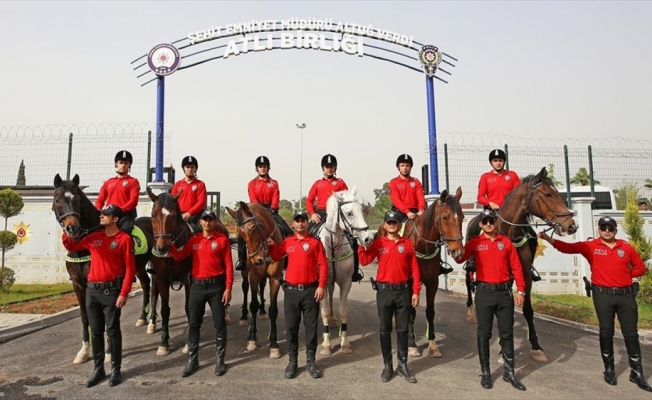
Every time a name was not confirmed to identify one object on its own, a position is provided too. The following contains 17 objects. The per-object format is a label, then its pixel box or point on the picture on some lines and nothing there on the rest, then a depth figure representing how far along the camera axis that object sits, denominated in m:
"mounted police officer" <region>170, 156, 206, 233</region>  7.38
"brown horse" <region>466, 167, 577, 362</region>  5.82
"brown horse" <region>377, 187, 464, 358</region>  5.41
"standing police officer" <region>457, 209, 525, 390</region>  5.01
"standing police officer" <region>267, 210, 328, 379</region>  5.30
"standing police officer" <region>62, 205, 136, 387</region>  4.99
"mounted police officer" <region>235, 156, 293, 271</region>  8.23
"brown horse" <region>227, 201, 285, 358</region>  5.71
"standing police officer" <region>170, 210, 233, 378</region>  5.39
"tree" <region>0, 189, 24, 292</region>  10.57
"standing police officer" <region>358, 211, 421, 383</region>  5.16
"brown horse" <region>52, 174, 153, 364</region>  5.07
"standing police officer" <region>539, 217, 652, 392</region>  5.04
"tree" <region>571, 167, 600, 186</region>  17.73
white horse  6.00
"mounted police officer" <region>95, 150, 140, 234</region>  6.73
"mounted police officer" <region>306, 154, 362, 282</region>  7.87
